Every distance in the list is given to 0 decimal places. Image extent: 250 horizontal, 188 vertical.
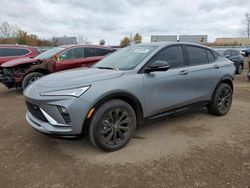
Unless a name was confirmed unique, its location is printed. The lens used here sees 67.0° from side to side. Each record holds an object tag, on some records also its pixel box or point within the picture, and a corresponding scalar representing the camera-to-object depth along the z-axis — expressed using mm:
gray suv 2553
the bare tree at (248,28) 52967
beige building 44942
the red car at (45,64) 6148
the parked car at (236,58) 11271
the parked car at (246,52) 19373
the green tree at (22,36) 36172
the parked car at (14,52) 7694
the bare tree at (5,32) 47971
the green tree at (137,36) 59127
